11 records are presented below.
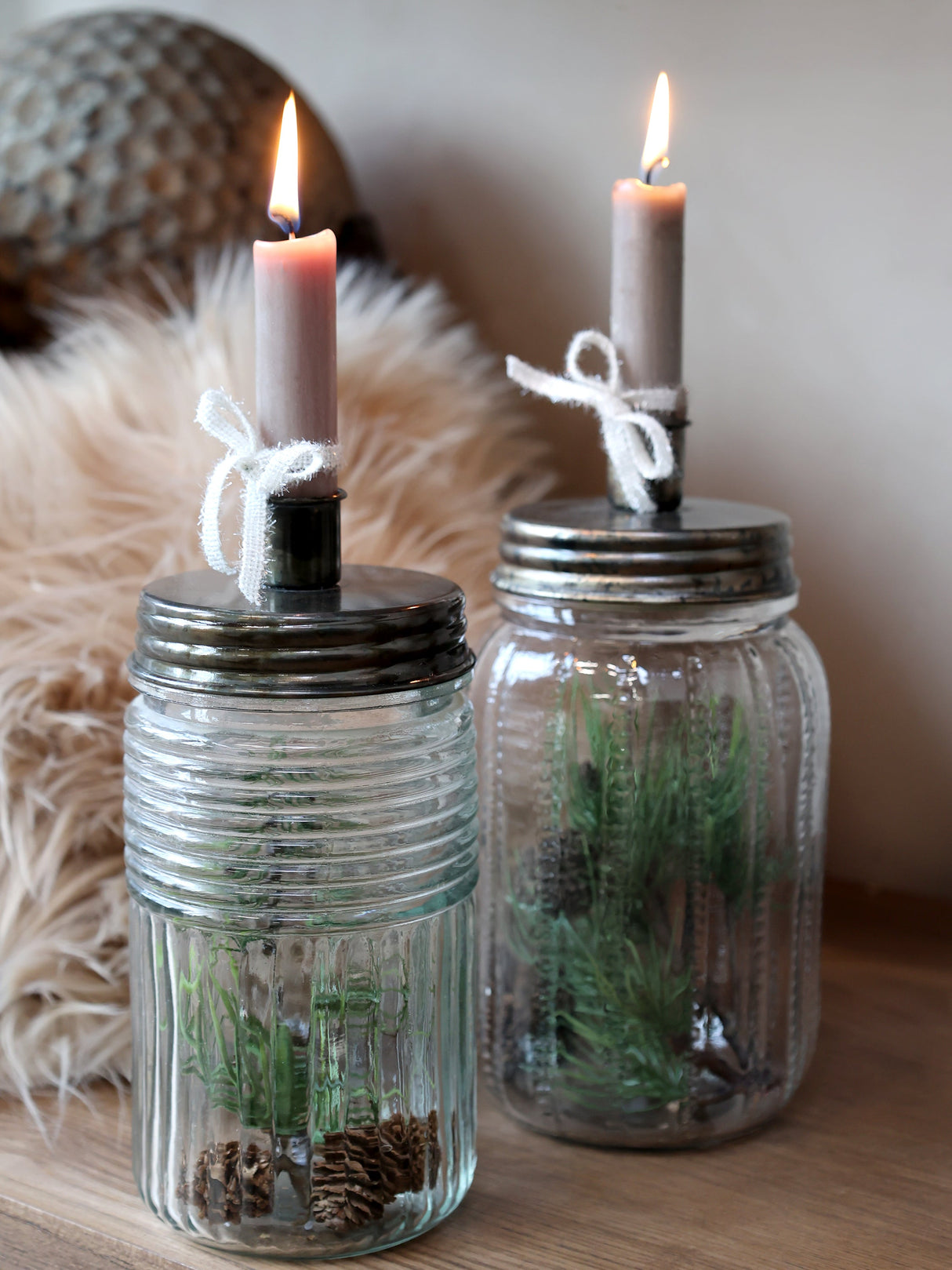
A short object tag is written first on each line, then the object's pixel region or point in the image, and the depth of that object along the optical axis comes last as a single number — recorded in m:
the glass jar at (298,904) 0.42
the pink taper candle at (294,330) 0.44
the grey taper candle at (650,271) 0.54
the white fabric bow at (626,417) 0.53
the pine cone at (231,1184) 0.45
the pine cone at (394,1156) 0.46
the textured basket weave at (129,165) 0.78
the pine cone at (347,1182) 0.45
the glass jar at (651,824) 0.52
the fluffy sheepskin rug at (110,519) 0.57
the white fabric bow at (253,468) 0.44
